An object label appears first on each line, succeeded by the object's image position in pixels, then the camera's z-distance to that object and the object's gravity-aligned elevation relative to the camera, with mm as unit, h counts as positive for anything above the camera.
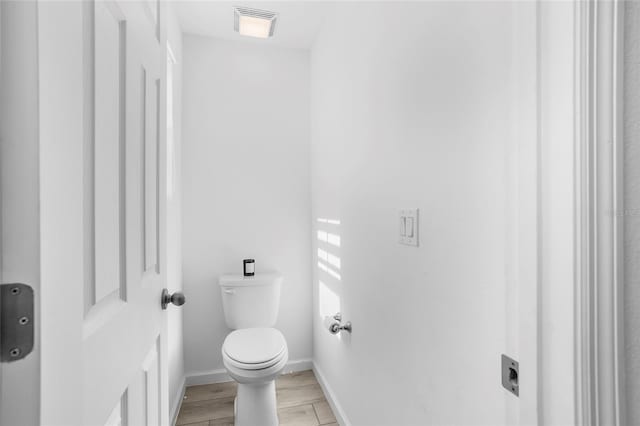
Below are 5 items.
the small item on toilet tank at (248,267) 2141 -360
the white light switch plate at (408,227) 991 -50
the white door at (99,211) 412 +4
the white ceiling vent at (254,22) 1898 +1156
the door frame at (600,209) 453 +1
